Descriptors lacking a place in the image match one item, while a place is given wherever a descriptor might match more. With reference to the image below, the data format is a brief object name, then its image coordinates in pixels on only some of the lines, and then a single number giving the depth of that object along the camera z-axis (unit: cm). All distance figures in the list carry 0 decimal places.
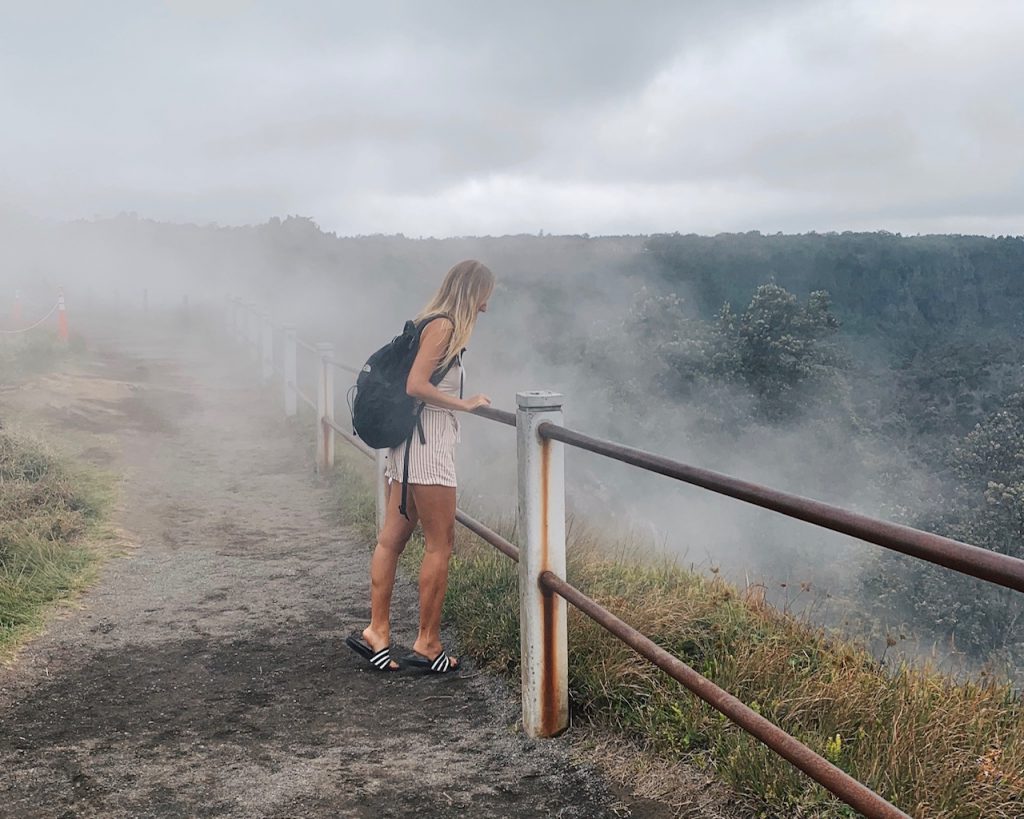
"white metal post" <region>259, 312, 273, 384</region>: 1463
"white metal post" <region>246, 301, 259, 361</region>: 1680
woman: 376
